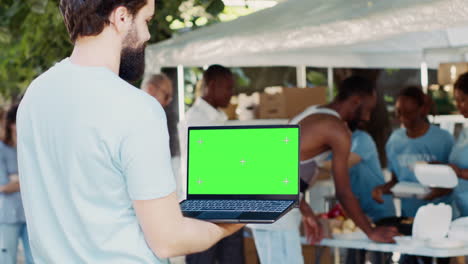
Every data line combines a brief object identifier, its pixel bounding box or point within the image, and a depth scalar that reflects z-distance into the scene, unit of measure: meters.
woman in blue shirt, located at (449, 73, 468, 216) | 5.01
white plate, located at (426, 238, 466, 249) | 4.46
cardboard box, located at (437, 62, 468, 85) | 7.20
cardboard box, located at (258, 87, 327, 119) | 7.14
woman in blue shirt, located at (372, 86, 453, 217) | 6.05
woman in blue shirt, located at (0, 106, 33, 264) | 6.07
